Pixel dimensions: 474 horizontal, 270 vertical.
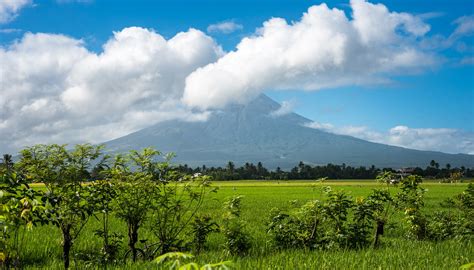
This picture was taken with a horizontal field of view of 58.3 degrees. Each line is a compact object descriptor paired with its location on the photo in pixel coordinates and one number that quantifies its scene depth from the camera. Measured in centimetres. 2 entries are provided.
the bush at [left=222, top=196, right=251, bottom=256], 943
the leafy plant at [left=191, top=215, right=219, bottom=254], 965
